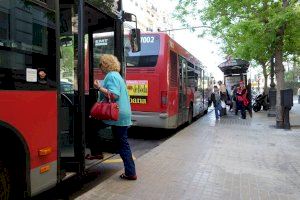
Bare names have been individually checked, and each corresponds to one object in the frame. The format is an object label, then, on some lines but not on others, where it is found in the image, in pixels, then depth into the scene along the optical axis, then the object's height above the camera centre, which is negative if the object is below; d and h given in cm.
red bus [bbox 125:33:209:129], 1148 +20
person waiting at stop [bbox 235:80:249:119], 1941 -51
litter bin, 1403 -41
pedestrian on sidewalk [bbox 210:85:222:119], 1950 -57
